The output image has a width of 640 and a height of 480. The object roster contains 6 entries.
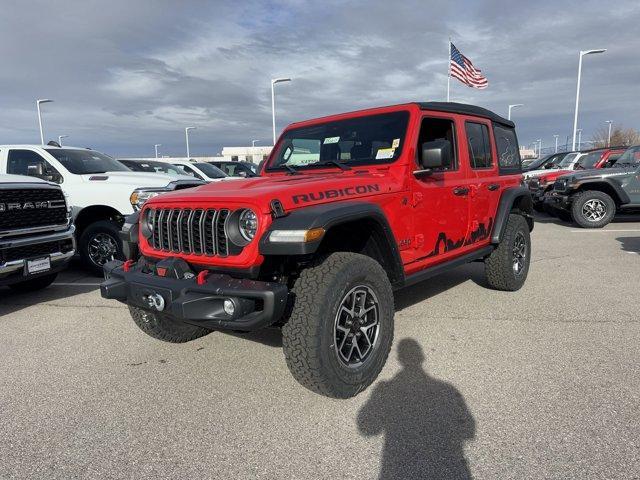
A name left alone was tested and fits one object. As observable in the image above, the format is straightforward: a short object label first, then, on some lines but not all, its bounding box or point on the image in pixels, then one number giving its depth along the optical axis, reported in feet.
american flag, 57.41
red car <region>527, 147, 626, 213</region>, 39.14
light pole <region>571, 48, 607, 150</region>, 74.97
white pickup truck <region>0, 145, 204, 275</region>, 20.62
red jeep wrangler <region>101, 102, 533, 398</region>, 8.46
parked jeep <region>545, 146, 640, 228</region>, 31.58
